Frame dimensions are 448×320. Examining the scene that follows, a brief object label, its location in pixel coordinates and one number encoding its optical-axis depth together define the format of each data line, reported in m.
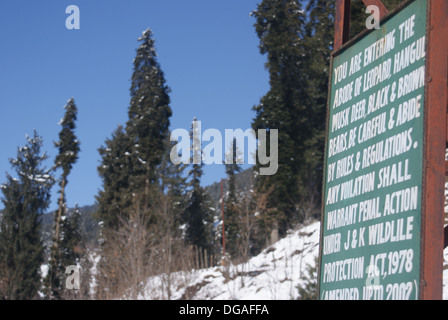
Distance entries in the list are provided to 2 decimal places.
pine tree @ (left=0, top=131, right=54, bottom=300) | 39.03
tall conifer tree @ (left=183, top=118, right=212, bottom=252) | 48.69
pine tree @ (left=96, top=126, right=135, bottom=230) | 43.12
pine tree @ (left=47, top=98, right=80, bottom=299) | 40.81
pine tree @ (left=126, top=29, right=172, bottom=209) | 45.06
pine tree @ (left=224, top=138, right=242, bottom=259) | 51.32
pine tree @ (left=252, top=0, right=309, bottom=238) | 37.09
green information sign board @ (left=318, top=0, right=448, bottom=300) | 3.46
